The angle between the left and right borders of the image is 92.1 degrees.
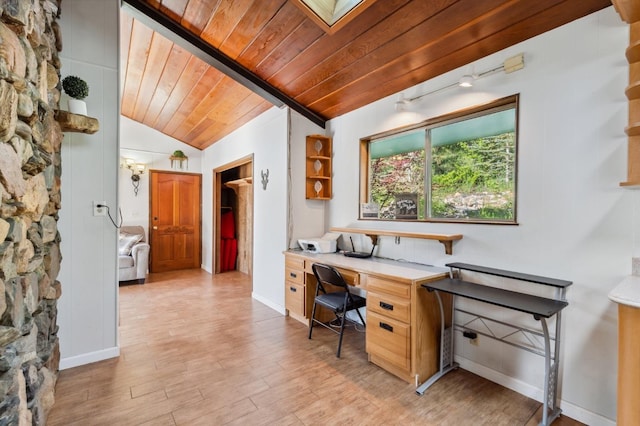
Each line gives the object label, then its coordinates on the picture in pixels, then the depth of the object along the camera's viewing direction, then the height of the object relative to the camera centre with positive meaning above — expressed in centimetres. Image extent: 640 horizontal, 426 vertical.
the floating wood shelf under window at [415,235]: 245 -21
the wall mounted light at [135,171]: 577 +73
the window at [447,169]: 232 +38
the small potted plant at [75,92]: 228 +88
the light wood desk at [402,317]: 222 -80
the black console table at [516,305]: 178 -54
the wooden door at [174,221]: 599 -23
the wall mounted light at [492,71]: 215 +104
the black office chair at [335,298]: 263 -80
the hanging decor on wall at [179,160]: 611 +100
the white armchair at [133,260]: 498 -83
